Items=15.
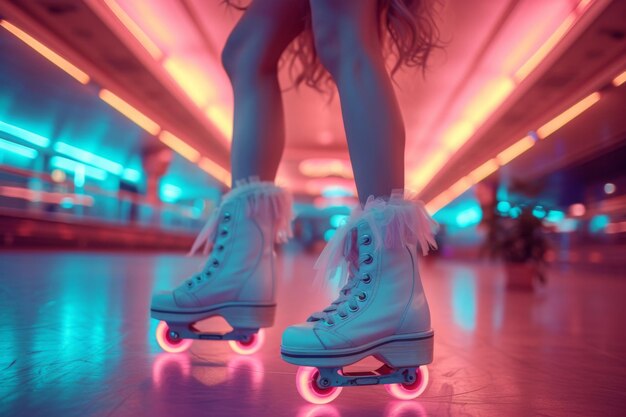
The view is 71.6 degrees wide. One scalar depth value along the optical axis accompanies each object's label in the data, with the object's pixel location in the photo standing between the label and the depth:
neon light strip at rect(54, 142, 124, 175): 12.13
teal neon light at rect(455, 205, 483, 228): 17.81
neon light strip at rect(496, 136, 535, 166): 7.33
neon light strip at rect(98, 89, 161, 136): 6.85
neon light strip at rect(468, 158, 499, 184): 9.23
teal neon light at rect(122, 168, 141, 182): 14.34
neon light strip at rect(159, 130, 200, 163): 9.48
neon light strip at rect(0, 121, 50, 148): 9.22
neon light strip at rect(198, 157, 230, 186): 12.50
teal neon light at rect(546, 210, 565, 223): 8.41
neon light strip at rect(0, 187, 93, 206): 6.63
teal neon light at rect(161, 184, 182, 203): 19.33
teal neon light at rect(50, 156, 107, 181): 9.88
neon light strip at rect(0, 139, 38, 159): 7.00
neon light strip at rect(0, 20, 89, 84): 4.12
